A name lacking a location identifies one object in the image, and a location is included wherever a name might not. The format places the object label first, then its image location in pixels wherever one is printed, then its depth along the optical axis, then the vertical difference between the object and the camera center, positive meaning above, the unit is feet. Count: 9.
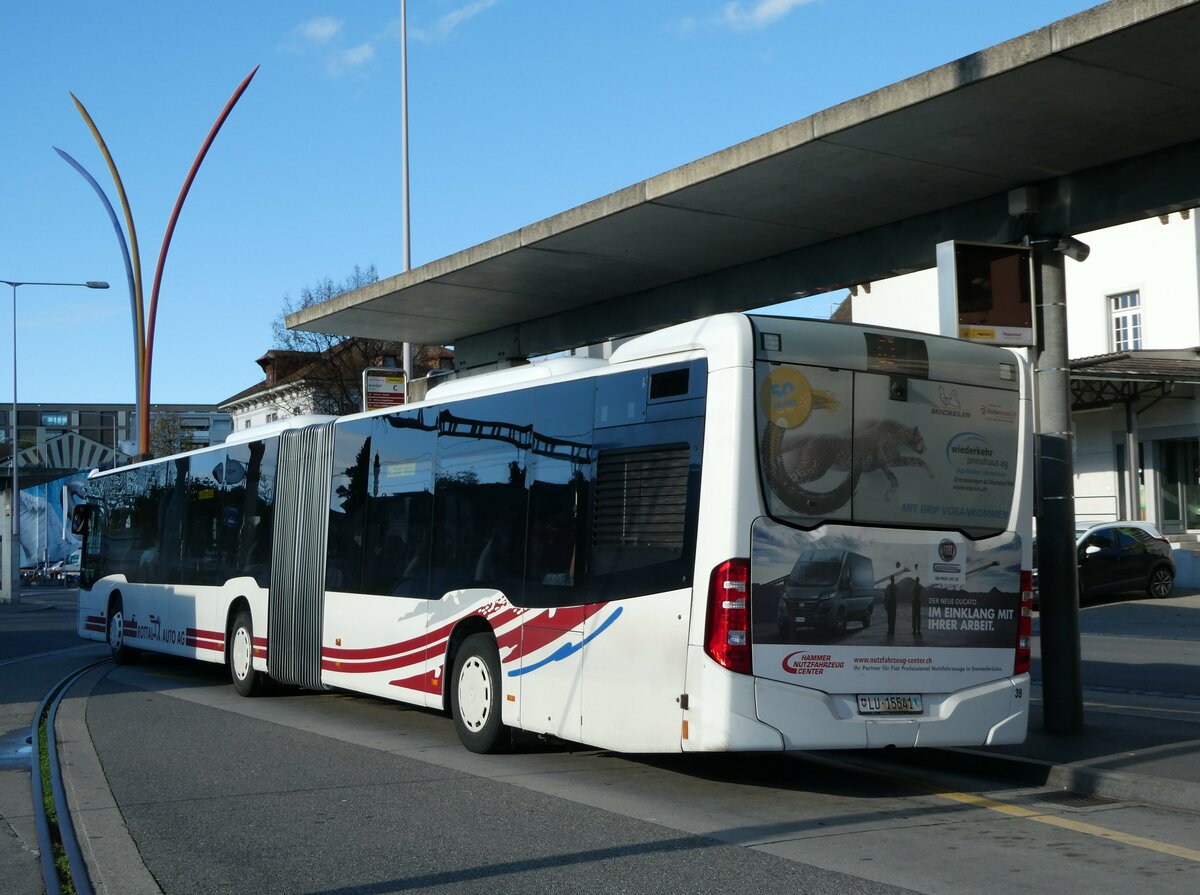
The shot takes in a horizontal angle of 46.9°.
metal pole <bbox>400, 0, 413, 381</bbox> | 120.57 +42.09
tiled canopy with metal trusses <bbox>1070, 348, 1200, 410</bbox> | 111.45 +15.68
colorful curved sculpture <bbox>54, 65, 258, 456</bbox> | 96.17 +18.98
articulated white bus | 27.73 +0.41
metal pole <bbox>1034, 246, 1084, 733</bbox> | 35.55 +1.10
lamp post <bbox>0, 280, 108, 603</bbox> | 139.23 +3.57
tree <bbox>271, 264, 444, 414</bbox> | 161.27 +23.53
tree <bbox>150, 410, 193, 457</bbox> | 265.65 +25.11
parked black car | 99.55 +0.63
